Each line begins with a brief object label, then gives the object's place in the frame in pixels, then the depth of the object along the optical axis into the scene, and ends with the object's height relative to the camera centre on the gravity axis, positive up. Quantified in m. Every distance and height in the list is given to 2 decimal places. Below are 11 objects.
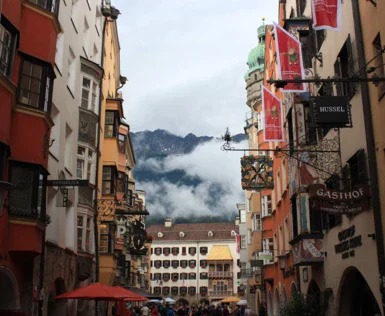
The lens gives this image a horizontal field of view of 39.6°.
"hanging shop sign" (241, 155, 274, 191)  24.84 +5.32
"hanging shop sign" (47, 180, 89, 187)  16.72 +3.31
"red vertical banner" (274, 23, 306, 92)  17.38 +7.51
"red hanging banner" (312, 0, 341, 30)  14.21 +7.09
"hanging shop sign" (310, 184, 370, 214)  13.73 +2.20
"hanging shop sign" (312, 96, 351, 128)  13.07 +4.24
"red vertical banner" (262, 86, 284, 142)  23.38 +7.20
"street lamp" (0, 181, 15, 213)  9.15 +1.76
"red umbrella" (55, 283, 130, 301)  16.94 -0.09
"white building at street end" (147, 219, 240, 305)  104.69 +4.76
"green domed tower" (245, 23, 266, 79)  75.56 +32.36
